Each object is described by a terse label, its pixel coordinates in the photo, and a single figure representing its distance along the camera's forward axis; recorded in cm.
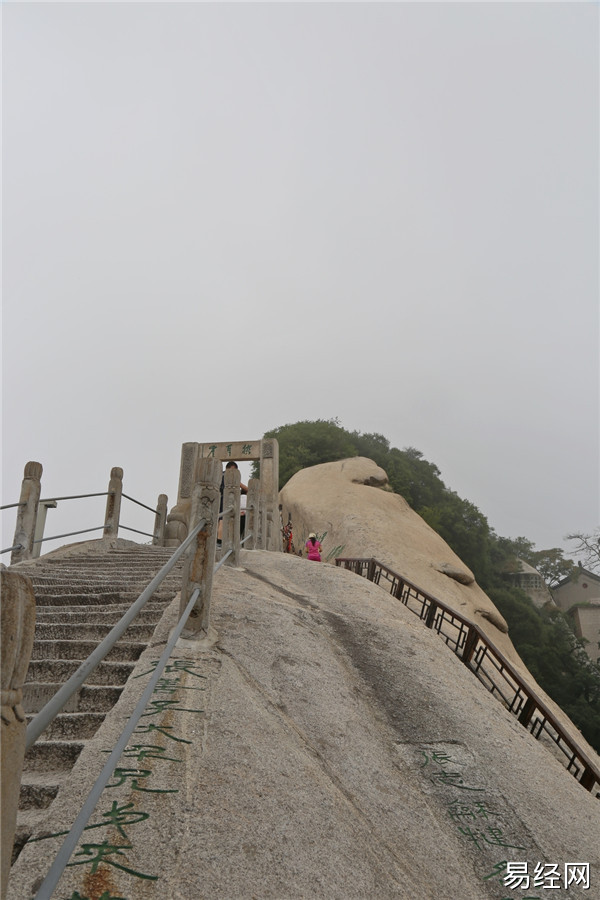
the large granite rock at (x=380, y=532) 1595
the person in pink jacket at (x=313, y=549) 1196
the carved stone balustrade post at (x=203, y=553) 418
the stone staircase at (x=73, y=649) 288
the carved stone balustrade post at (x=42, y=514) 959
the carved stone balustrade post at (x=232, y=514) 639
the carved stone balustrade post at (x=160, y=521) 1325
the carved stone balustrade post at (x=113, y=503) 960
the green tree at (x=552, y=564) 3506
